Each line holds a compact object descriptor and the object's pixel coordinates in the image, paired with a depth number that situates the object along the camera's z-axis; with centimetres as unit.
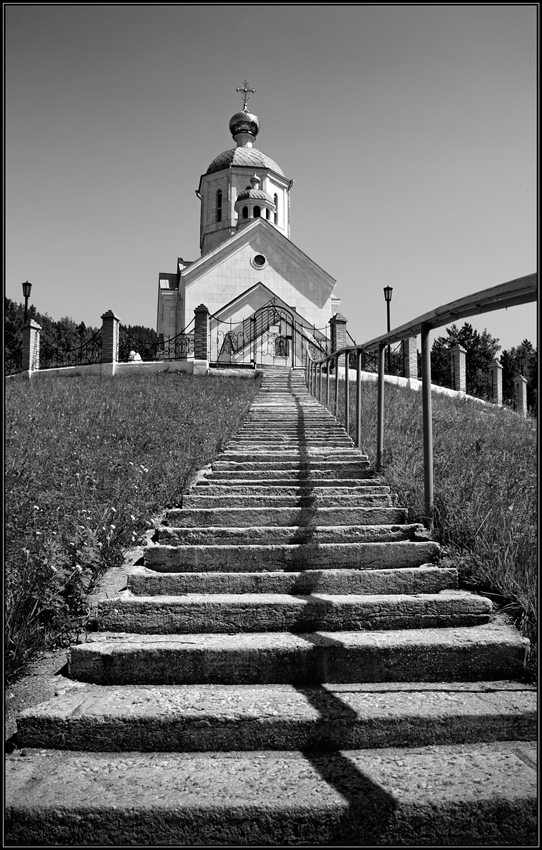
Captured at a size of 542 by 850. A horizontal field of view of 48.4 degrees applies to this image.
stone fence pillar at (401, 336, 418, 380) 2241
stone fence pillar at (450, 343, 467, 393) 2341
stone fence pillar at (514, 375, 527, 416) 2329
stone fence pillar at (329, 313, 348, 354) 2373
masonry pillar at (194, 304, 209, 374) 2147
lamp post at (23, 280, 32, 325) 2392
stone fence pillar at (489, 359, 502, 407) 2491
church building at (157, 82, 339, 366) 2834
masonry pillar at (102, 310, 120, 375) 2086
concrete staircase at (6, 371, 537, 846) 202
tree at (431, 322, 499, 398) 4194
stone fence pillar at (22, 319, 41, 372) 2158
